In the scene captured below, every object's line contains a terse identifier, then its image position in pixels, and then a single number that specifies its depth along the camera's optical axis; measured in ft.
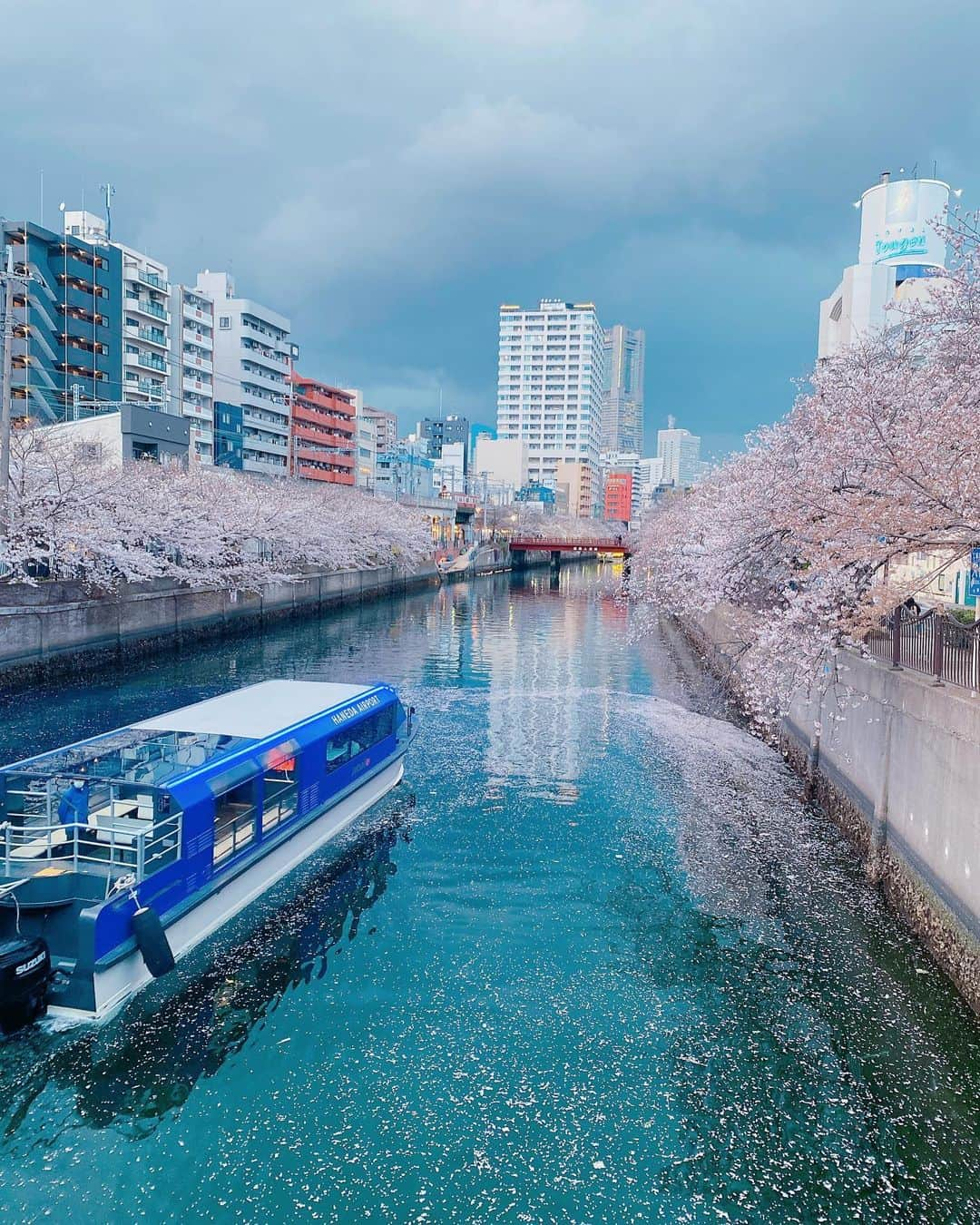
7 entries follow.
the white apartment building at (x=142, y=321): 225.35
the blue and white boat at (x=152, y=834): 32.17
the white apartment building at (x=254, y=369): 269.03
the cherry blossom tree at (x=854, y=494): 37.78
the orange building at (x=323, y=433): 307.58
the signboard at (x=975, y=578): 39.70
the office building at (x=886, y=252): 167.43
